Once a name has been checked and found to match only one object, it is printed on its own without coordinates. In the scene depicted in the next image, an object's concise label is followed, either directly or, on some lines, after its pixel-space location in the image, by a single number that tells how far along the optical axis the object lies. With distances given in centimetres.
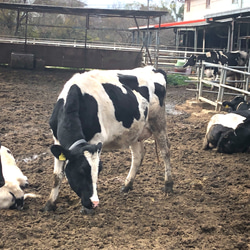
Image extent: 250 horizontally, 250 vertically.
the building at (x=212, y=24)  1733
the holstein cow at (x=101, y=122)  370
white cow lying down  422
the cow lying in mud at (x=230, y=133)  677
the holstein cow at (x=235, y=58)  1661
